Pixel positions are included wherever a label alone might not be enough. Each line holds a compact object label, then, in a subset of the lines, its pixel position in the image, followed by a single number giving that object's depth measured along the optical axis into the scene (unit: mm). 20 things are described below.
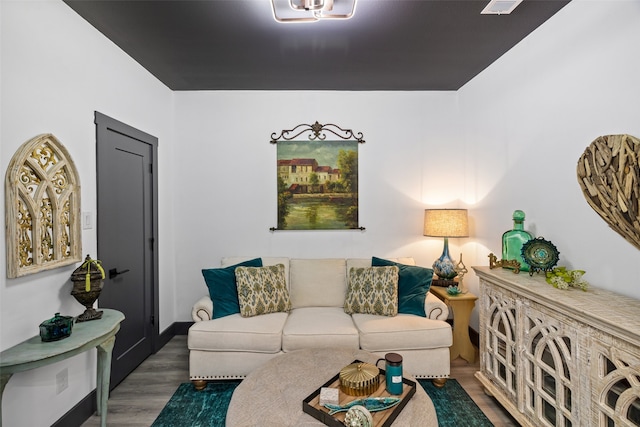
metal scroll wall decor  3652
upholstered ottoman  1506
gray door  2525
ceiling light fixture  2000
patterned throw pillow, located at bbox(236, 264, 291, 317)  2840
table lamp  3266
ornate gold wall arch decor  1710
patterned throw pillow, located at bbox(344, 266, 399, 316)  2846
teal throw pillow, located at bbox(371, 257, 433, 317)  2846
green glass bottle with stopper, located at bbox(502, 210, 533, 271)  2449
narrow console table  1537
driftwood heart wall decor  1607
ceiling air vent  2029
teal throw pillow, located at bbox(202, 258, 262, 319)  2853
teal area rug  2186
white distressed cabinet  1385
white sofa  2555
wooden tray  1460
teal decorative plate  2121
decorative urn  2027
